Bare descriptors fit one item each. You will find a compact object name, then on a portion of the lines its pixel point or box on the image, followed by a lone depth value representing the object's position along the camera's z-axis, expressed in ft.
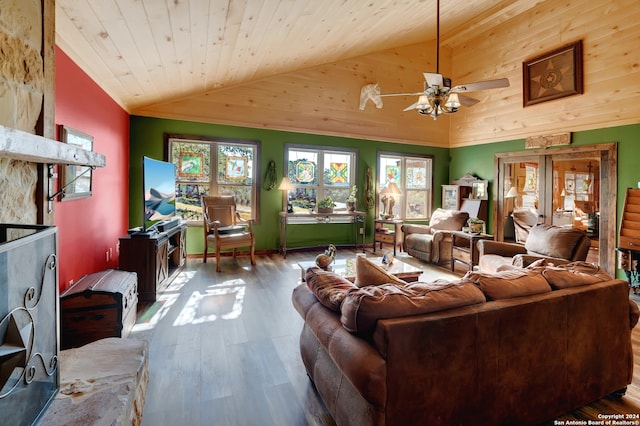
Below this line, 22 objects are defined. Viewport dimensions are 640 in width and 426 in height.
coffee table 10.85
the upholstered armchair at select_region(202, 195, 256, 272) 15.84
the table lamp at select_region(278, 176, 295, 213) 19.27
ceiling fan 10.98
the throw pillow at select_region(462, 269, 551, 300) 5.19
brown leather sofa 4.29
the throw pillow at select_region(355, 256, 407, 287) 5.96
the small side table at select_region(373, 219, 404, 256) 20.51
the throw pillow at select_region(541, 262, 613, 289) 5.74
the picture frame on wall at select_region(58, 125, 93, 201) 9.18
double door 15.29
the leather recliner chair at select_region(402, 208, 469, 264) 17.21
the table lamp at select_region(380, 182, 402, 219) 21.62
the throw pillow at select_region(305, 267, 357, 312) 5.33
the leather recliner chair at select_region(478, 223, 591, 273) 11.04
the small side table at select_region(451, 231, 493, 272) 15.37
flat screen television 11.82
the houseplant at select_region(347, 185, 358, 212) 21.34
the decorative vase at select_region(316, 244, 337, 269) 8.20
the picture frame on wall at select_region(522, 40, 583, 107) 16.08
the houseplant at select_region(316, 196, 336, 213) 20.58
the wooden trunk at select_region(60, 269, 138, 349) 7.84
